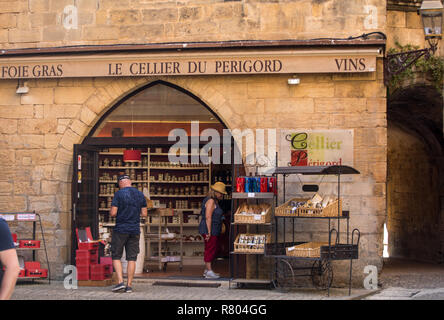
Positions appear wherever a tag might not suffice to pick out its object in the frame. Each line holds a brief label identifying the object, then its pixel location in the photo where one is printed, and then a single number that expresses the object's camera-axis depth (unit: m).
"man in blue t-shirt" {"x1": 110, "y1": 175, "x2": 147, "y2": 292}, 10.44
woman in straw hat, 12.27
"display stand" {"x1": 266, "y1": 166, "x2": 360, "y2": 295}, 10.34
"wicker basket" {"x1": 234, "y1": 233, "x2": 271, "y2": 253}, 10.85
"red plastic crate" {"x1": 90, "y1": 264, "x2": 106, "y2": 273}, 11.30
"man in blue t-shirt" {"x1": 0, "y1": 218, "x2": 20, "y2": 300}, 5.16
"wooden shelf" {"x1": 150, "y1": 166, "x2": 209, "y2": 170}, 14.90
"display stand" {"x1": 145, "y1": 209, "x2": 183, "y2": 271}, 13.24
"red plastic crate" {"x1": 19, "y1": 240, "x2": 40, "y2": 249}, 11.68
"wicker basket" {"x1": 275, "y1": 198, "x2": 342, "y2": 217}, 10.34
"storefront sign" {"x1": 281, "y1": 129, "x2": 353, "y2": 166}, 11.66
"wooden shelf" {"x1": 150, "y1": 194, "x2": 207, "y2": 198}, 14.90
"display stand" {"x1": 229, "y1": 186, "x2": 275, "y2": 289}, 10.86
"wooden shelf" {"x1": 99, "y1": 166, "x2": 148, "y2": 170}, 14.50
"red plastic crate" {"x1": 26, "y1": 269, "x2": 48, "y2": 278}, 11.59
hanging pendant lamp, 13.97
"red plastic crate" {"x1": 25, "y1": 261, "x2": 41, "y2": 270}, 11.63
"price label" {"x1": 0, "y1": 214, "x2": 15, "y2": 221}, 11.67
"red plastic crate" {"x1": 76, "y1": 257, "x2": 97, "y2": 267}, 11.32
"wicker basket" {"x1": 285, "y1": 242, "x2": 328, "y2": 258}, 10.34
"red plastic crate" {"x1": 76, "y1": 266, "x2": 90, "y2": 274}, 11.30
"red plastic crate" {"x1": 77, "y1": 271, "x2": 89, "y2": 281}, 11.30
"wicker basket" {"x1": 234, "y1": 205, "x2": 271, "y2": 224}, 10.77
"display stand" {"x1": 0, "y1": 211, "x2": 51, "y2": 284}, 11.71
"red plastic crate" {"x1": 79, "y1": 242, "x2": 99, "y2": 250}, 11.59
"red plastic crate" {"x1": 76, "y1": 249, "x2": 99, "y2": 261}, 11.35
